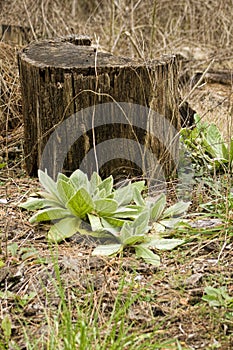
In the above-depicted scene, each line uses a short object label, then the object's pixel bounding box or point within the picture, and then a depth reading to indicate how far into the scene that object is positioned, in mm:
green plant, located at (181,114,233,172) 6738
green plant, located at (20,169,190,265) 5258
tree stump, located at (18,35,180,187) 6176
